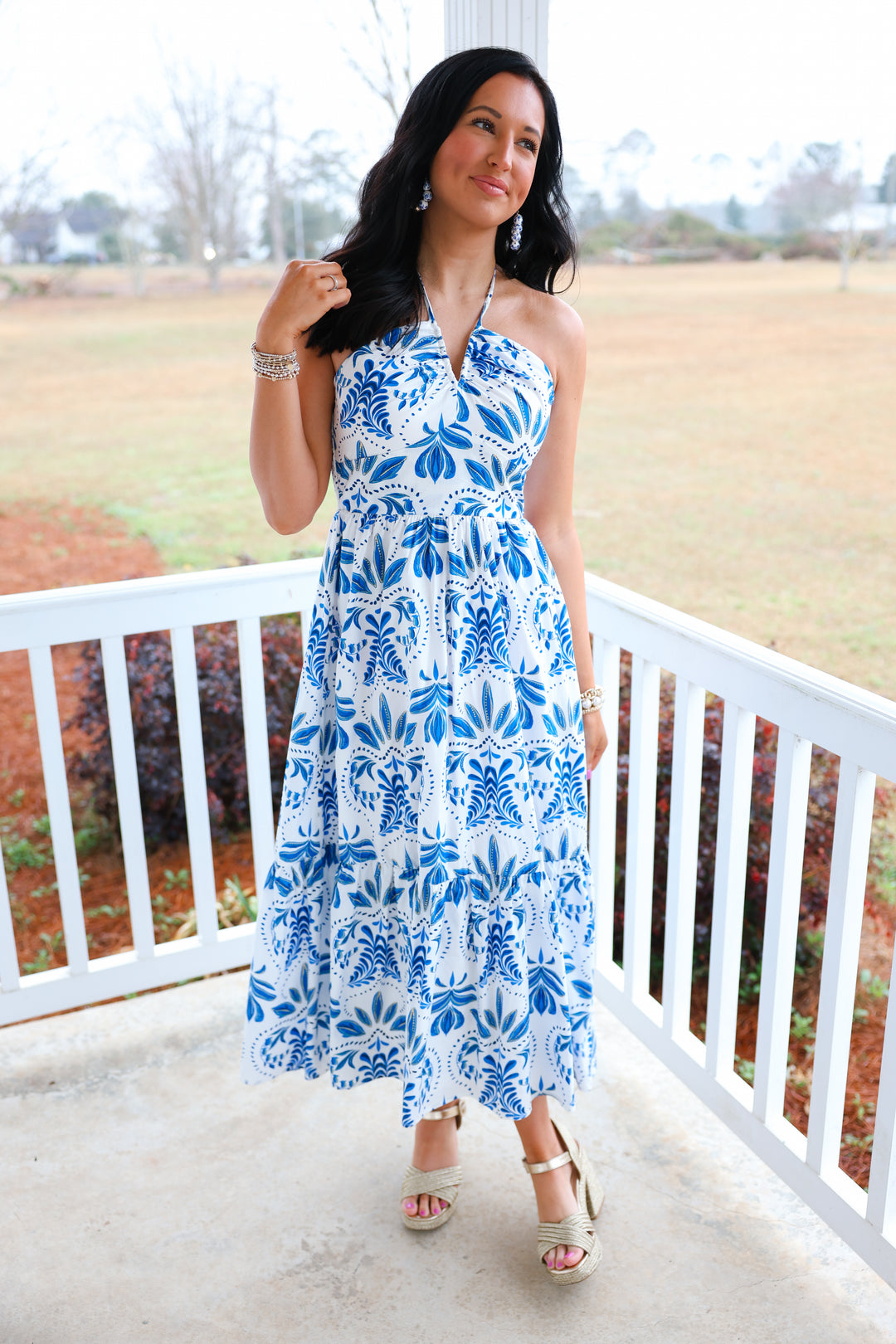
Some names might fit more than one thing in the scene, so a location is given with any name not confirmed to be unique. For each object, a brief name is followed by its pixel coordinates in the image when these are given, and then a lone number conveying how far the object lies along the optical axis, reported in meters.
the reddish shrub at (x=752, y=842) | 2.86
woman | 1.42
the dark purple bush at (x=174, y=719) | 3.30
